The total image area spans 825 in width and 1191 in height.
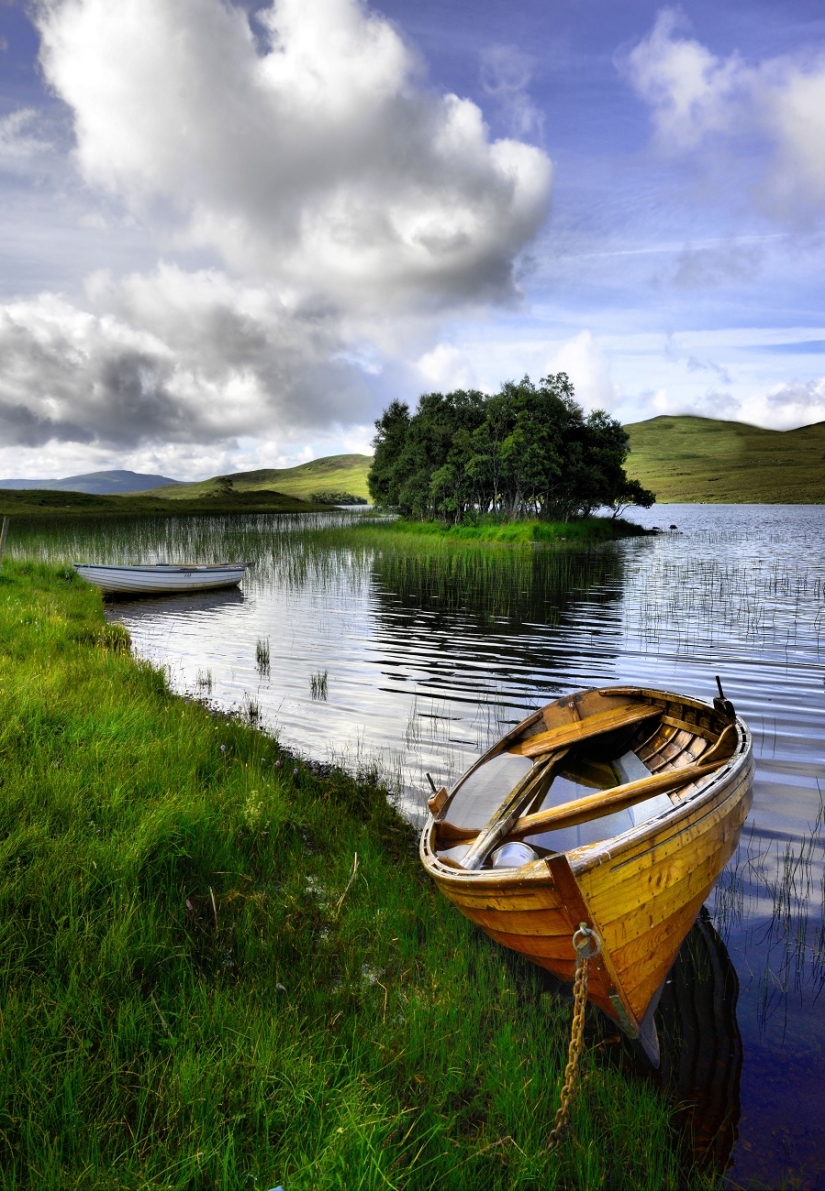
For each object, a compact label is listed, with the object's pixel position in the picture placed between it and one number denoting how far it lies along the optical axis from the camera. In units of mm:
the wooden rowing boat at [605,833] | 3736
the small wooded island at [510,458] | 52125
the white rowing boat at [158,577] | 24188
